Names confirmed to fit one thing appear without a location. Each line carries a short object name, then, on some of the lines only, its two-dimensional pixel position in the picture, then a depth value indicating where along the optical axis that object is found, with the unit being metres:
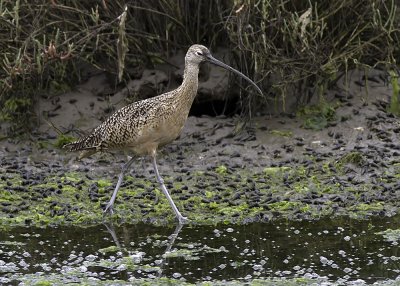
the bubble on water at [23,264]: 18.74
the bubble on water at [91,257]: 19.06
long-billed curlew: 22.37
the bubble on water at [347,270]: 18.03
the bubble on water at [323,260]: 18.59
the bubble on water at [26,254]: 19.48
